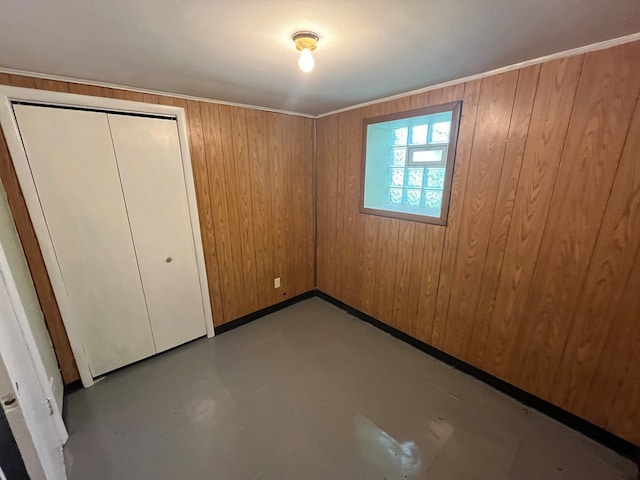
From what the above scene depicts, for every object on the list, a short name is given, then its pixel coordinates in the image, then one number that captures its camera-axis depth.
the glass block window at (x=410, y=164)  1.95
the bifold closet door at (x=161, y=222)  1.86
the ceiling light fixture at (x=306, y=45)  1.10
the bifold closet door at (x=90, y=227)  1.60
